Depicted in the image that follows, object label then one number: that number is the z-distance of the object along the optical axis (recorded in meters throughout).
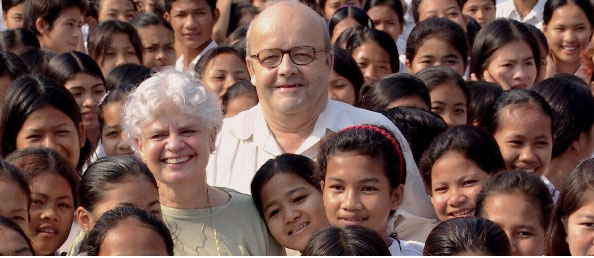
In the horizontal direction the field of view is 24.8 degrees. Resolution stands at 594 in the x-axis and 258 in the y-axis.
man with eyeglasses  5.37
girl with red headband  4.60
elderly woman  4.68
